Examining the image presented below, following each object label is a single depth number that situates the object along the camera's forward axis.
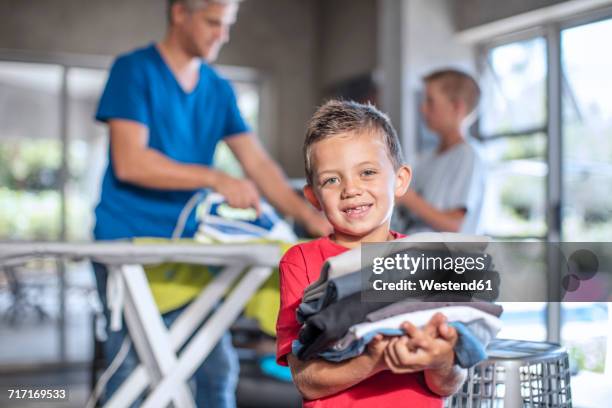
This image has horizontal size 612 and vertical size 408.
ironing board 1.55
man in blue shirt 1.70
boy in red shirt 0.94
